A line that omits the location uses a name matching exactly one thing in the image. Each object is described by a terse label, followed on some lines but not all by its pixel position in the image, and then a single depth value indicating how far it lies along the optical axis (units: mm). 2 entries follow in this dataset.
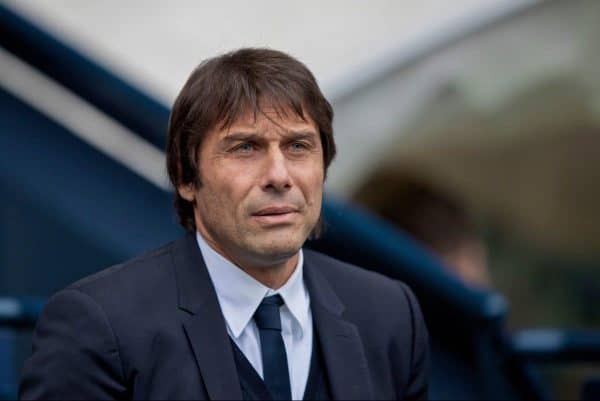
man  4948
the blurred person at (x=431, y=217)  10069
